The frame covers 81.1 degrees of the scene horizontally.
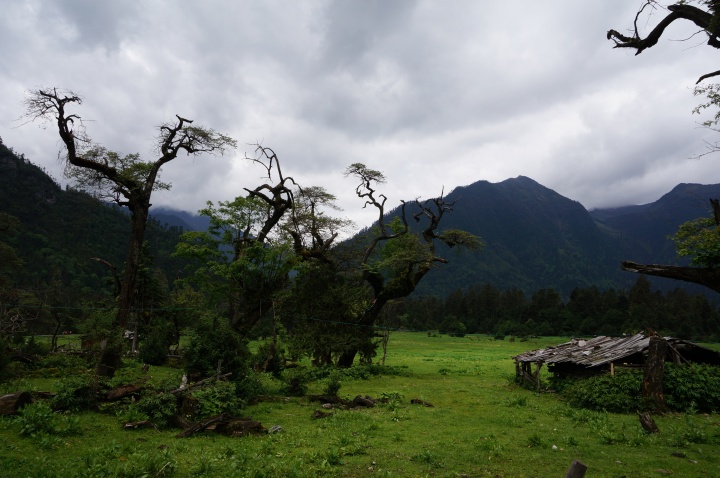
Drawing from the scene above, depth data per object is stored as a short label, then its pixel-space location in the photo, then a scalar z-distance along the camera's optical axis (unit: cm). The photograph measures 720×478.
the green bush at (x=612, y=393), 1909
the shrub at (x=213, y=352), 1695
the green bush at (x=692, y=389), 1933
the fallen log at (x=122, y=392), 1403
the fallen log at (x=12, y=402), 1150
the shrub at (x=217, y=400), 1392
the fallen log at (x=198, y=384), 1378
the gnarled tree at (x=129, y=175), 2117
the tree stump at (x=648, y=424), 1376
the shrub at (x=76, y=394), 1297
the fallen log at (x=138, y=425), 1212
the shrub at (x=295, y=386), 2027
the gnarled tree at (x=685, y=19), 765
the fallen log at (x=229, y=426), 1236
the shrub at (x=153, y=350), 2720
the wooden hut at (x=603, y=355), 2217
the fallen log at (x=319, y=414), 1535
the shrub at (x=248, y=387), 1680
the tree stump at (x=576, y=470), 528
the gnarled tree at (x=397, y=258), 2995
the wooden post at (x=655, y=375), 1859
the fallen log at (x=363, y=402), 1784
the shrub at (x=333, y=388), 1911
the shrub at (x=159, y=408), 1265
